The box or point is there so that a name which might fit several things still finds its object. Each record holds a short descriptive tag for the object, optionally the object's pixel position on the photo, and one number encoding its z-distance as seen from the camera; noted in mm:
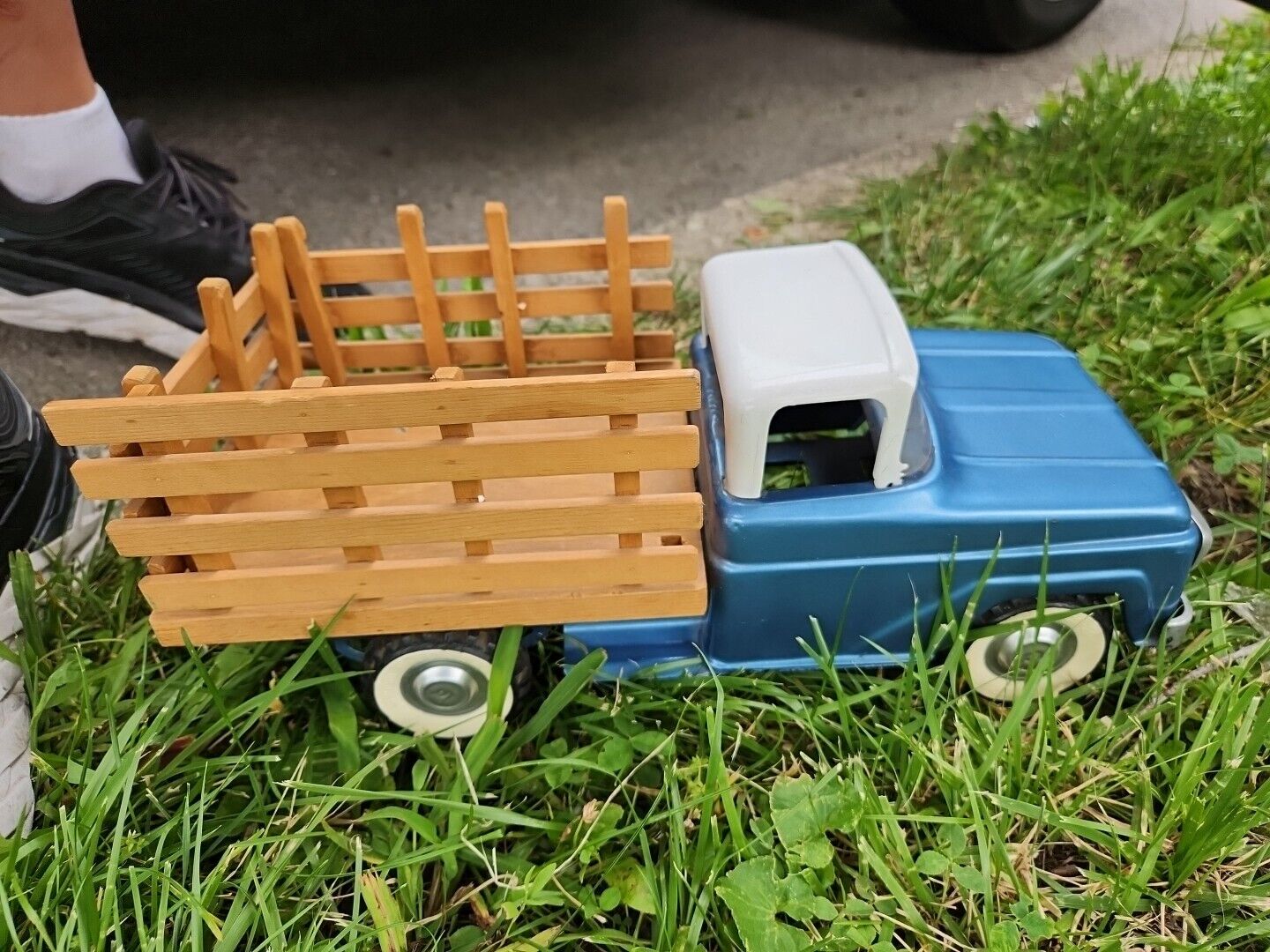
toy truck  253
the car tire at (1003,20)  641
